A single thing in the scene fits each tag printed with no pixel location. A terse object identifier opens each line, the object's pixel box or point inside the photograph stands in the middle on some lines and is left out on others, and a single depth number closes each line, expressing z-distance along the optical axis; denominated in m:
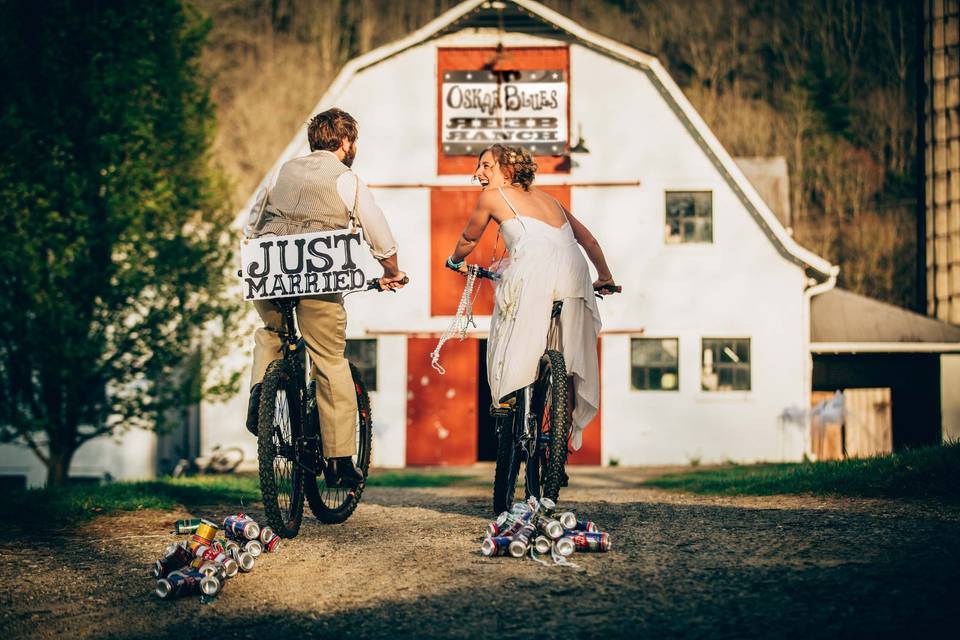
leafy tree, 14.50
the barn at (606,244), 21.39
